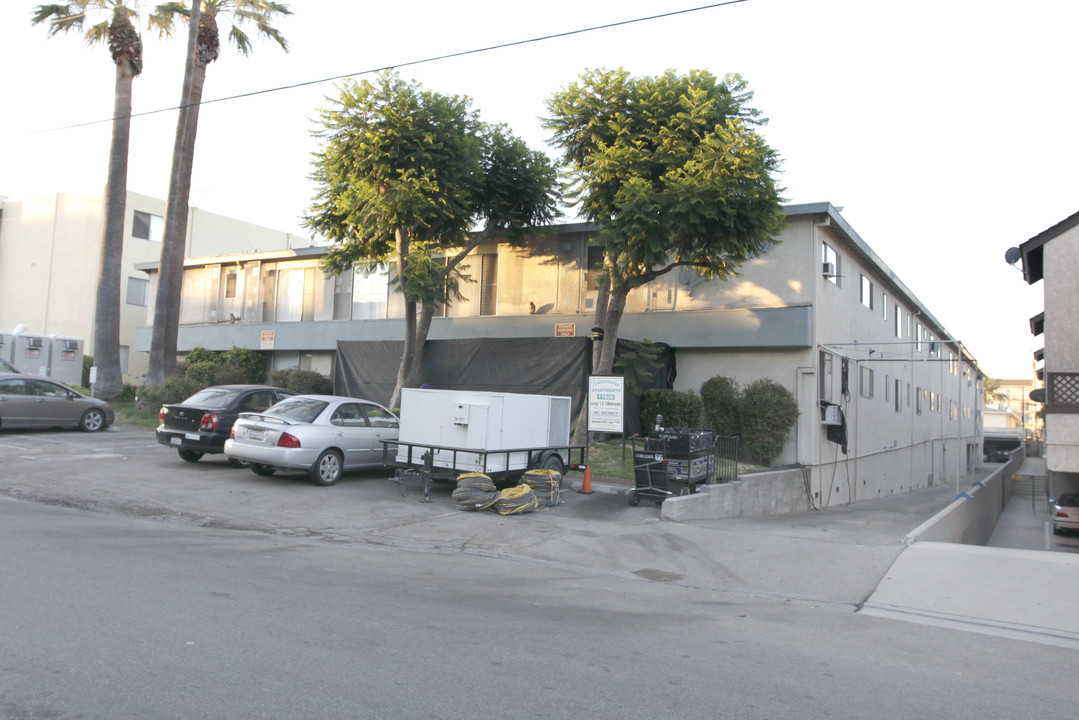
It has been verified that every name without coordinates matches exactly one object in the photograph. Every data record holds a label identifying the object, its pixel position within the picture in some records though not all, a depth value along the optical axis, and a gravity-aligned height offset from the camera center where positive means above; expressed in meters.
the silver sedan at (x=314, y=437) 12.62 -0.62
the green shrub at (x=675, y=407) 19.03 +0.25
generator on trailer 12.51 -0.45
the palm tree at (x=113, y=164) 24.72 +7.37
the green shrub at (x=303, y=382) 25.08 +0.60
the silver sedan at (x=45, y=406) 17.73 -0.42
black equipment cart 12.88 -0.82
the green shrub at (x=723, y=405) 19.61 +0.36
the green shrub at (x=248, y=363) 27.22 +1.25
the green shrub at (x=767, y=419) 18.95 +0.06
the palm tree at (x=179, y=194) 24.00 +6.33
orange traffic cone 14.08 -1.35
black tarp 19.75 +1.15
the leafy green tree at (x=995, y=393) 96.06 +5.11
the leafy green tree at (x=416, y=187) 18.27 +5.60
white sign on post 14.65 +0.18
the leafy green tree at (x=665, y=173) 15.84 +5.33
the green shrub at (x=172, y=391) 22.36 +0.09
